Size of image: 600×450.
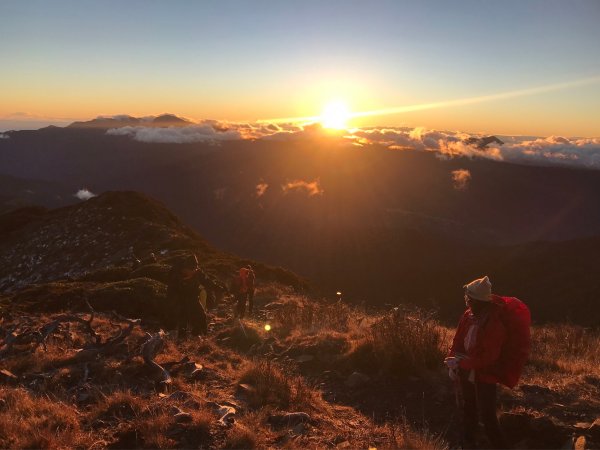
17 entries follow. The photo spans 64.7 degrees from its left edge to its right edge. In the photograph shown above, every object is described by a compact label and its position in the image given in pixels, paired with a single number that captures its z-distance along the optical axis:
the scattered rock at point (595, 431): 5.68
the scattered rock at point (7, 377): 7.78
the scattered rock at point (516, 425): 5.94
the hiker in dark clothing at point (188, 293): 11.86
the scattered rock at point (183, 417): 6.15
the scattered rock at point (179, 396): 7.02
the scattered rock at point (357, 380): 8.55
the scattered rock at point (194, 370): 8.52
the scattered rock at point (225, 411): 6.55
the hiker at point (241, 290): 15.98
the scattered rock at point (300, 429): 6.25
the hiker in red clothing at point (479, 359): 5.27
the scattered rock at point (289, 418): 6.55
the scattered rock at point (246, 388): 7.75
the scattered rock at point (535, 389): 7.45
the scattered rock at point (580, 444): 5.36
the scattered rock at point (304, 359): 10.14
